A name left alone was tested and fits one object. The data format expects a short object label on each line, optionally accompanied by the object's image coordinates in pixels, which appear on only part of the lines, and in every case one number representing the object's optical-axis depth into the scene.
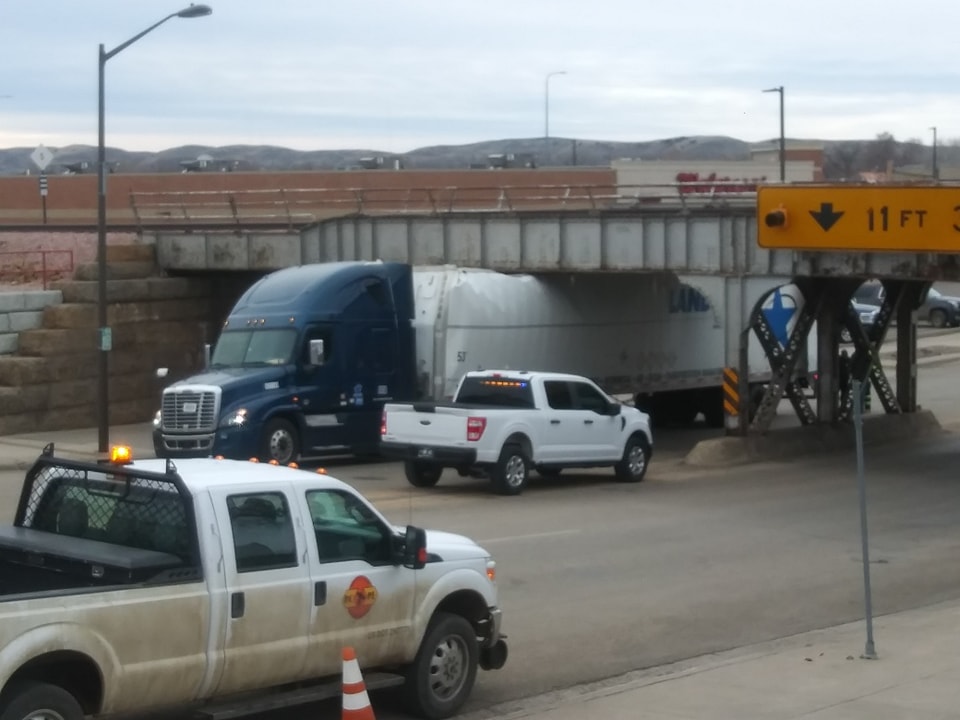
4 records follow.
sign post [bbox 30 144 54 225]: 46.94
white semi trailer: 28.44
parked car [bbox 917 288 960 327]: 69.56
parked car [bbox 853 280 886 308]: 70.19
